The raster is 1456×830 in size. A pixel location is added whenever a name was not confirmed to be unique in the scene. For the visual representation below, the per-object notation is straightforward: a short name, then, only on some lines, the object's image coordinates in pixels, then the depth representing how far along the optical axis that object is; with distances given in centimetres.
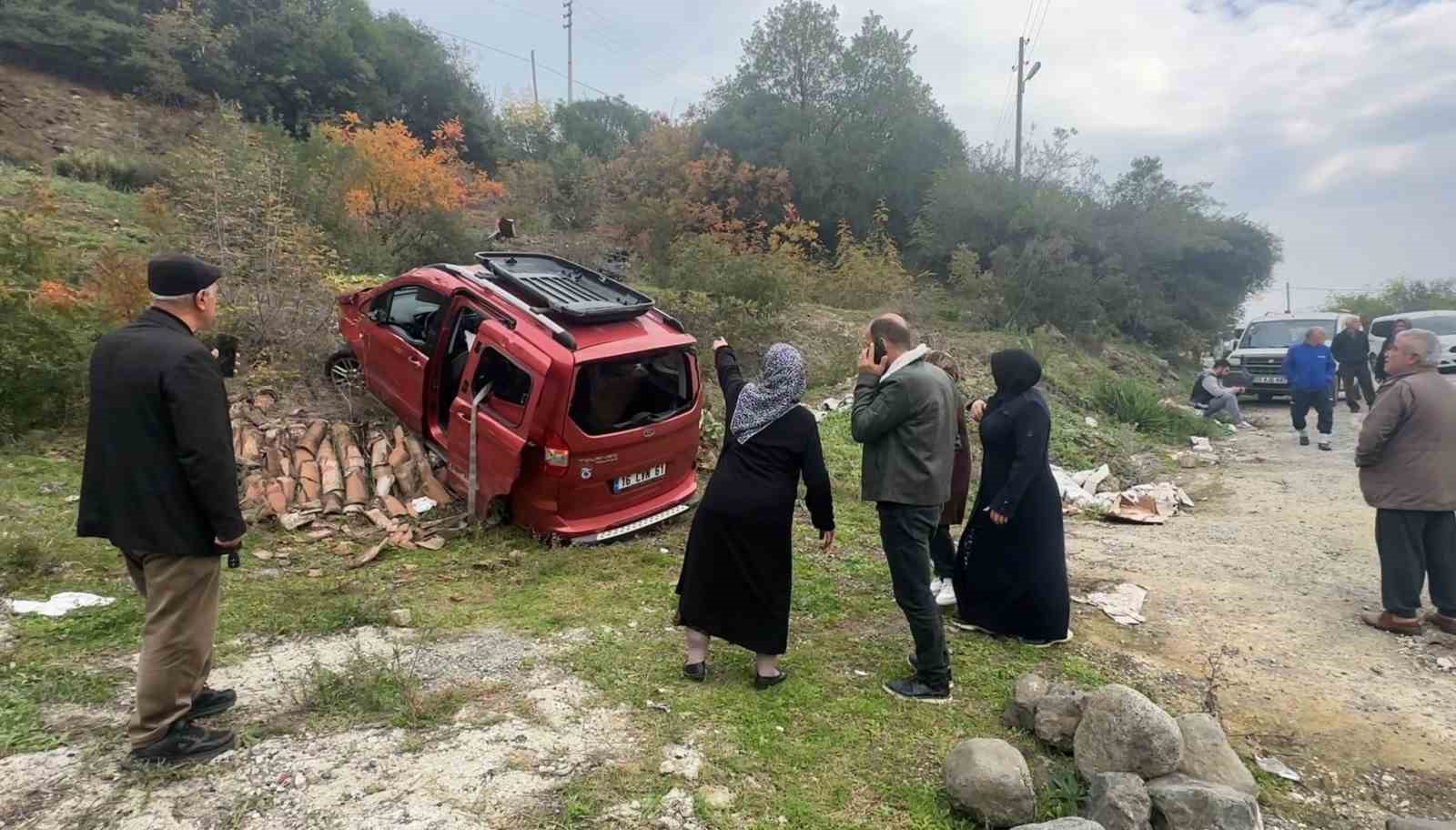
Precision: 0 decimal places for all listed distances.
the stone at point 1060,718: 338
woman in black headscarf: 409
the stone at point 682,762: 314
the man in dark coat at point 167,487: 288
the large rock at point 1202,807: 270
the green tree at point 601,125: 3103
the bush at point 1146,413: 1186
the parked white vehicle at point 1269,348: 1458
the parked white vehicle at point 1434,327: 1416
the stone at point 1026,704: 356
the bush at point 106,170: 1562
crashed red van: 554
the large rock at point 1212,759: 307
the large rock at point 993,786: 290
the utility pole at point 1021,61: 2501
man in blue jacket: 1030
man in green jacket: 370
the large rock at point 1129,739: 300
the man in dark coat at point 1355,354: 1194
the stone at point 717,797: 298
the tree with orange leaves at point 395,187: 1435
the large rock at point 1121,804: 275
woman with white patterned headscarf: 362
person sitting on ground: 1266
